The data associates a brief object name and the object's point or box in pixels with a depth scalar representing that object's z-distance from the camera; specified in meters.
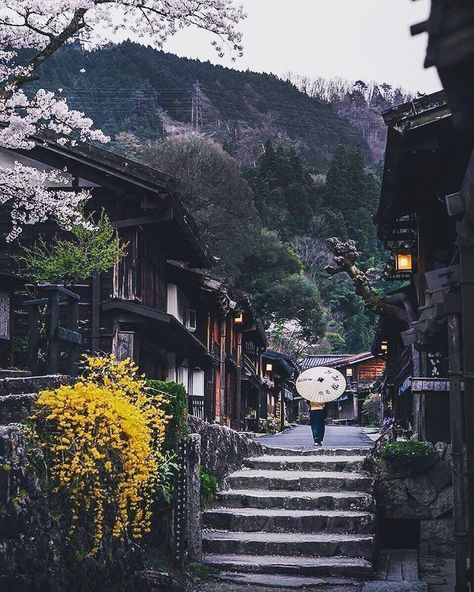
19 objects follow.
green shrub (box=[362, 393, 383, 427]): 58.69
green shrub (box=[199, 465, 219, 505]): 13.20
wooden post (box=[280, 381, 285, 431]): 47.83
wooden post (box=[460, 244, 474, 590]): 7.27
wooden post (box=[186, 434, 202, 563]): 10.61
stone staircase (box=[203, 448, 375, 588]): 11.01
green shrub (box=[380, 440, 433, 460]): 13.34
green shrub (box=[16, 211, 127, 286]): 16.70
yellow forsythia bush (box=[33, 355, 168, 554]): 7.51
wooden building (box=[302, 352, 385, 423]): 64.75
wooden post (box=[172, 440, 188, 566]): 10.11
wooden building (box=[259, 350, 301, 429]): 48.75
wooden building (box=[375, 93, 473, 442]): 10.41
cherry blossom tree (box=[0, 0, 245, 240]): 13.34
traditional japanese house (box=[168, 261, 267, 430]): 24.52
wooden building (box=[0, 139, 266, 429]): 17.72
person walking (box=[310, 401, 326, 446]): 20.75
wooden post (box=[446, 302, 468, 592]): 8.32
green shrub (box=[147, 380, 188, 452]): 10.41
